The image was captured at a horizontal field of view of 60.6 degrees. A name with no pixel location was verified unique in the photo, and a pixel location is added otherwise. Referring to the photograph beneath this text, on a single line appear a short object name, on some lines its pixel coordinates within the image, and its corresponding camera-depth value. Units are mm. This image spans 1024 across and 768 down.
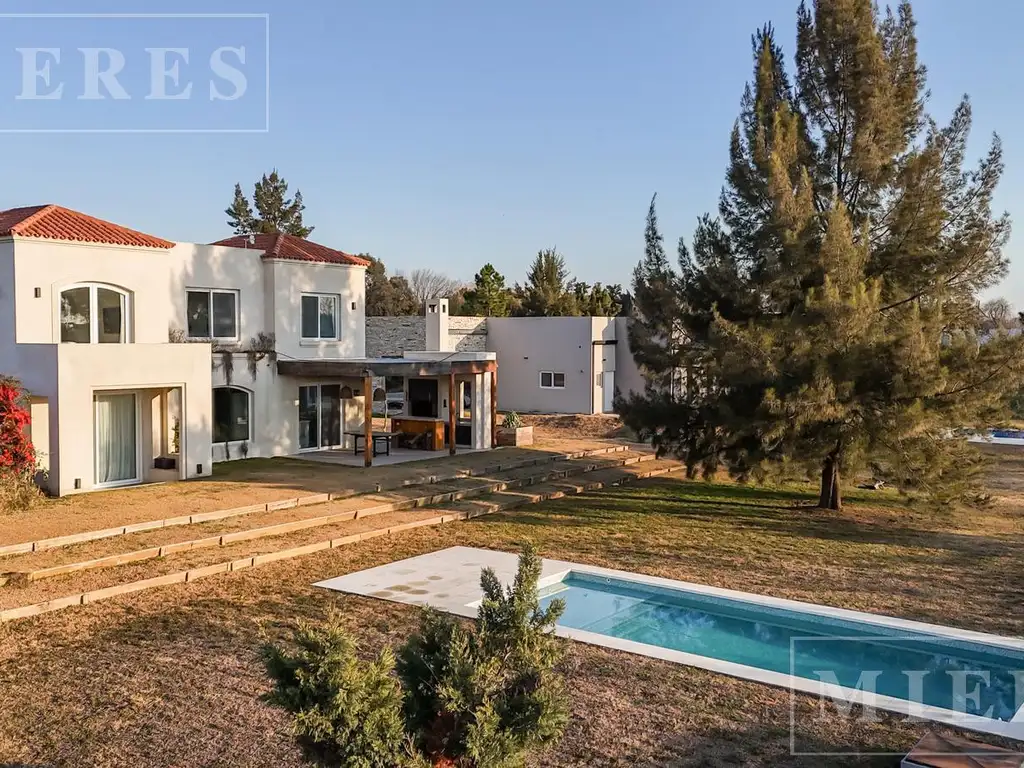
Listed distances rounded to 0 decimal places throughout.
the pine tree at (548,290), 45688
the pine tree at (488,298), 46969
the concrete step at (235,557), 10758
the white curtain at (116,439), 18594
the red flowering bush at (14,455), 15562
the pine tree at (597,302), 46938
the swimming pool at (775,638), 8102
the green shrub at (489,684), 5027
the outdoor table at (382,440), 23672
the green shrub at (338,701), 4703
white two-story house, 17875
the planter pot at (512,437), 26766
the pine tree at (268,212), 56750
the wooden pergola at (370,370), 22047
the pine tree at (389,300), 58250
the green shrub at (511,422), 26922
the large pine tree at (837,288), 15047
